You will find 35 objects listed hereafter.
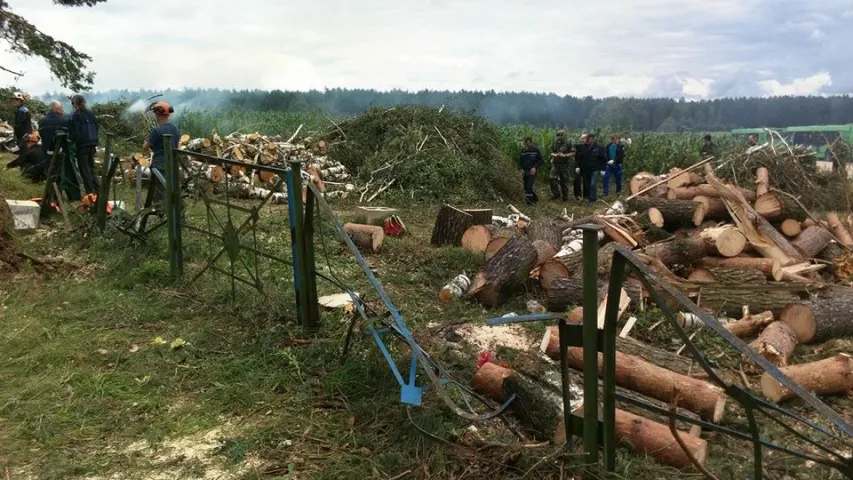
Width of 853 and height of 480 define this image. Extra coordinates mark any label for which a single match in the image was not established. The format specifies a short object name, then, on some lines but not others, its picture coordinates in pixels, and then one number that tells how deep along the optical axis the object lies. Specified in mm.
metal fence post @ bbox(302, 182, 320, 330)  4598
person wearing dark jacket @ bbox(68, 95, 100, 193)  9441
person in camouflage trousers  15125
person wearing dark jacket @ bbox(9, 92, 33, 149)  11358
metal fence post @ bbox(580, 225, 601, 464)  2605
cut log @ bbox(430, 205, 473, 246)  8891
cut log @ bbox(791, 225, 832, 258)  8242
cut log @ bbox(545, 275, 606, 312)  6355
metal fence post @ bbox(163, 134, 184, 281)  5969
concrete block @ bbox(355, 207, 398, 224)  10094
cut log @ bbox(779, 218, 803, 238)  8836
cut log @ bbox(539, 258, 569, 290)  7039
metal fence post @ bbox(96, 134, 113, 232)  7574
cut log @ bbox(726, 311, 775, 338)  5977
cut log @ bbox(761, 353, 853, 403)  4742
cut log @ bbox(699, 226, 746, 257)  7680
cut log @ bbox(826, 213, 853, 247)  8984
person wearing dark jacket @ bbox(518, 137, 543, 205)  14383
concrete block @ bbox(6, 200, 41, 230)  8023
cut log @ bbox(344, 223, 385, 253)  8672
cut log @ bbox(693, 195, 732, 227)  9109
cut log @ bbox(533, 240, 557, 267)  7368
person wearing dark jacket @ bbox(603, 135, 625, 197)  15555
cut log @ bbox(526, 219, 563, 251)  8422
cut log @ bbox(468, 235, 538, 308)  6676
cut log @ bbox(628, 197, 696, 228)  9203
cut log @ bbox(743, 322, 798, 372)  5246
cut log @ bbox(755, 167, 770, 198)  10172
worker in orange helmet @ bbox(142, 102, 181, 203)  8008
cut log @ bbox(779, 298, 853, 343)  5766
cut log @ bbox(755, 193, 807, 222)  9016
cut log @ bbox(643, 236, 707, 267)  7387
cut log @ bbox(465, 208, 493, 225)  9391
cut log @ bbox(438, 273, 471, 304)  6662
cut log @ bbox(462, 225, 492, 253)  8469
